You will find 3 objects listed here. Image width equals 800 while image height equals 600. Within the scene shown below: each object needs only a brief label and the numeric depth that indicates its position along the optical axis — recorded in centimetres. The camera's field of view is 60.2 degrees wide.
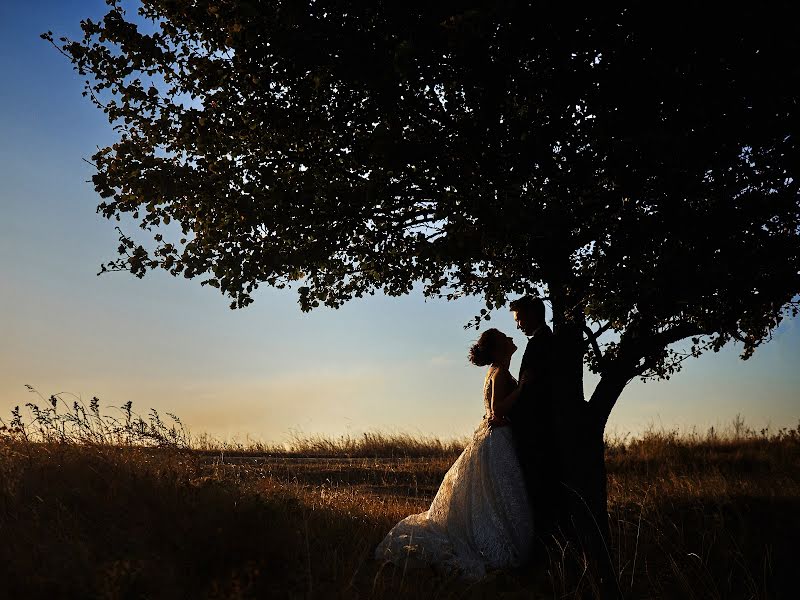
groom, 880
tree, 879
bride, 845
